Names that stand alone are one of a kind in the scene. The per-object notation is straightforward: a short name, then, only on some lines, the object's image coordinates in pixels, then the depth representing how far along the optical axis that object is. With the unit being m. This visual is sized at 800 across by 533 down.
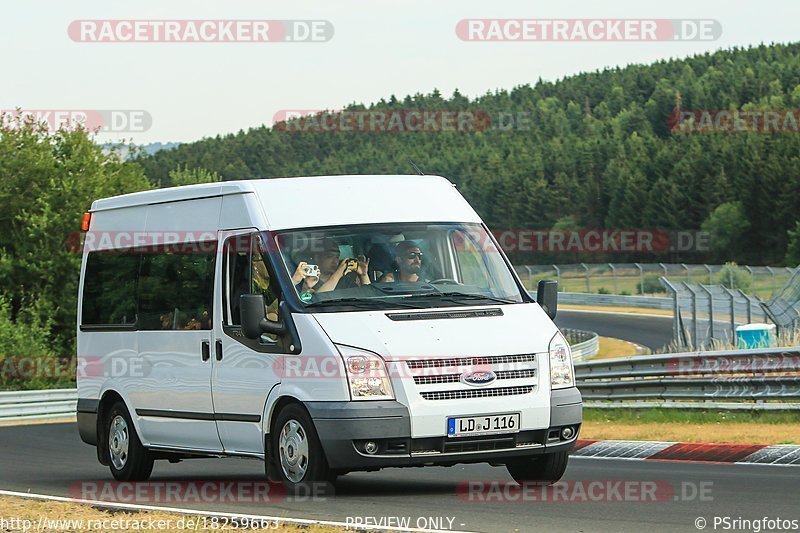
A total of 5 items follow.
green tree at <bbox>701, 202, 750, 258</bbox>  125.38
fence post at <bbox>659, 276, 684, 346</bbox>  26.58
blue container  24.69
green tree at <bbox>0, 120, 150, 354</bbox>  60.94
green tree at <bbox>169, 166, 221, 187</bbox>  77.12
